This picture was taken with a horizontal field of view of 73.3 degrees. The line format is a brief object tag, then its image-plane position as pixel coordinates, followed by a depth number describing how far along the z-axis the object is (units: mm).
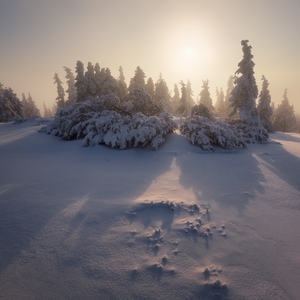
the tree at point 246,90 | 19094
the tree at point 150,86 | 41406
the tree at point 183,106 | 40069
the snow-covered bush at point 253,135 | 12073
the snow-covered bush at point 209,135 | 9747
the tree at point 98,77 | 35719
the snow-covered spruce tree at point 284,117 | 41375
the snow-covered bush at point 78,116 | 10844
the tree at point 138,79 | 39028
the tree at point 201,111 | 14172
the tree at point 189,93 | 64494
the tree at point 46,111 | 100375
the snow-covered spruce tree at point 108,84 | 34900
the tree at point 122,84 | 36606
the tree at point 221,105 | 47734
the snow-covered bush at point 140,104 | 14651
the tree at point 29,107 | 57750
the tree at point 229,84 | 56734
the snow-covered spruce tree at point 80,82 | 33969
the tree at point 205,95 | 49344
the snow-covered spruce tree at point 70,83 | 54153
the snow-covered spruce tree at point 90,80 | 34344
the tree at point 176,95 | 61906
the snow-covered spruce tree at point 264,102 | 31938
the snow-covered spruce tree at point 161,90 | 45512
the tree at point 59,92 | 51906
